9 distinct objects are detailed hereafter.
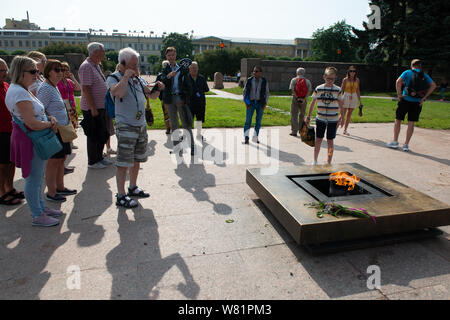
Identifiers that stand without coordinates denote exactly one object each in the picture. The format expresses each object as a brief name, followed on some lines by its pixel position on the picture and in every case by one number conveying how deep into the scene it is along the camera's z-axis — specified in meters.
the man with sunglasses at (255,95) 7.59
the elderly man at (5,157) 4.00
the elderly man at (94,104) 5.16
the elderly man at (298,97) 8.38
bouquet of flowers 3.13
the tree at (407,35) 23.70
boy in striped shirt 5.56
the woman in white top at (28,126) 3.26
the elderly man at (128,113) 3.73
